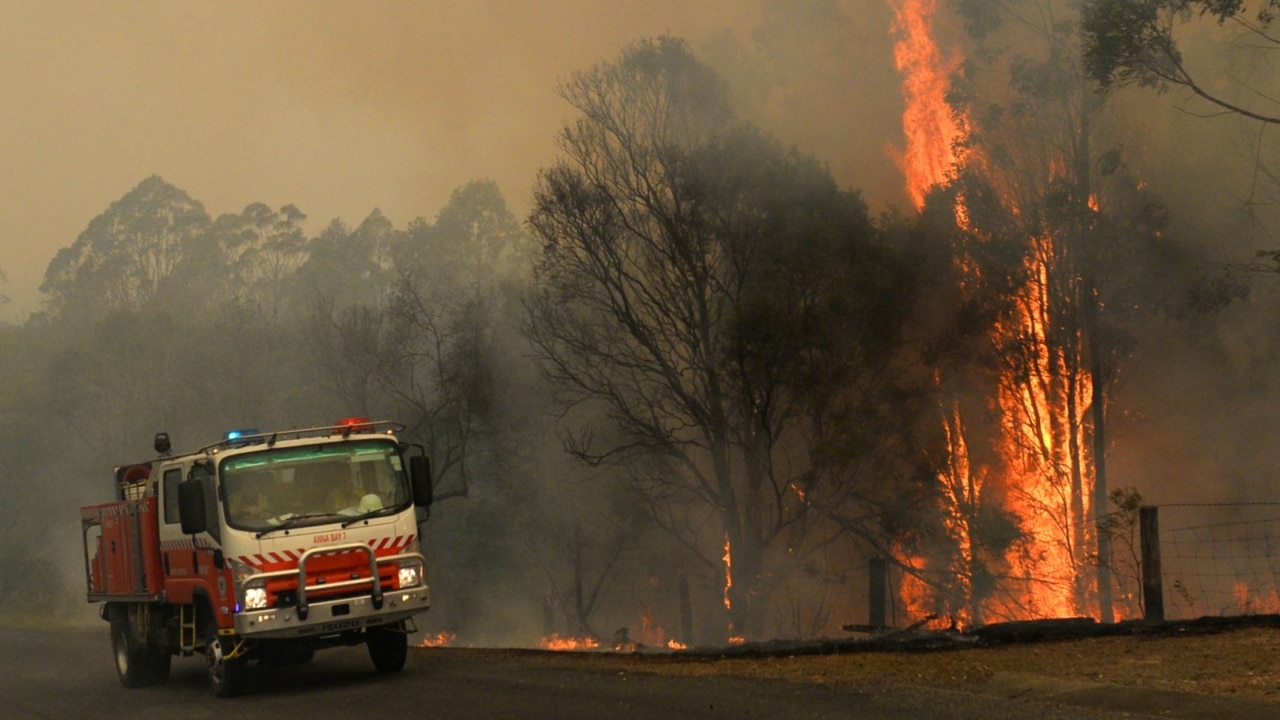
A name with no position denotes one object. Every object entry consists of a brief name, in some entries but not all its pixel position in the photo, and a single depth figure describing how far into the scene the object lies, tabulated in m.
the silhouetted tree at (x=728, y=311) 31.48
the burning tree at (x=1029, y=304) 30.91
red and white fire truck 12.25
